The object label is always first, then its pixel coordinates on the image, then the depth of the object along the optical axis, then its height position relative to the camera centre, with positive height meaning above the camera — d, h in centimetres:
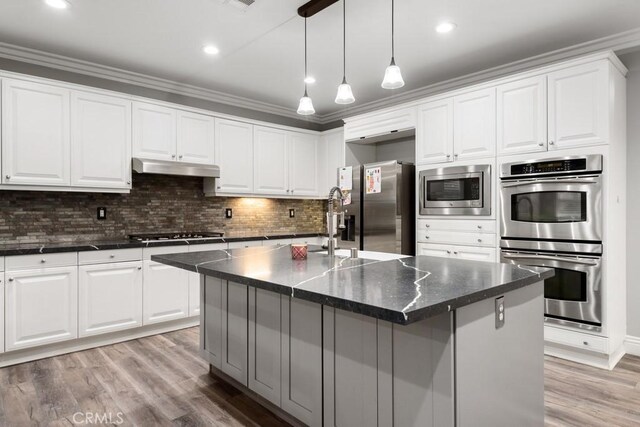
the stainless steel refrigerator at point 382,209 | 403 +4
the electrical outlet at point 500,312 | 162 -42
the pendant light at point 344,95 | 249 +75
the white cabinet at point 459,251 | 350 -37
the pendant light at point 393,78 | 225 +78
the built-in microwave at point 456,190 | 352 +21
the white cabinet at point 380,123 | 415 +102
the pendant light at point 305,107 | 265 +72
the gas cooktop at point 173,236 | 393 -26
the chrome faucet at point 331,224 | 252 -8
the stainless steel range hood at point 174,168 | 381 +46
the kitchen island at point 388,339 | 140 -56
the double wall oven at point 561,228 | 293 -13
